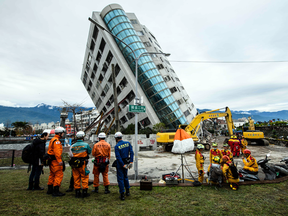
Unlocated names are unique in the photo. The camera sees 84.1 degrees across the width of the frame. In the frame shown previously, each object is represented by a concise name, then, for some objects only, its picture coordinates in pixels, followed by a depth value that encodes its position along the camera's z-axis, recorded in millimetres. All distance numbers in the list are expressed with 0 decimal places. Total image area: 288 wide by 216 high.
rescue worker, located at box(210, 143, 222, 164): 5871
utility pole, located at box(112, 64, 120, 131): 19672
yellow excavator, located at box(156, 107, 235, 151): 16253
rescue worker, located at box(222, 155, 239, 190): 5155
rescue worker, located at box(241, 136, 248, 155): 12512
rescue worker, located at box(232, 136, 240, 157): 12316
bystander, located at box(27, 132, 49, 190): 5207
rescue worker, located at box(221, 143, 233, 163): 6133
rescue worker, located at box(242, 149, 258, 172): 5980
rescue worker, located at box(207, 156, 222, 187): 5277
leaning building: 29203
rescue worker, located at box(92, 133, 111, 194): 5009
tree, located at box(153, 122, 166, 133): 26406
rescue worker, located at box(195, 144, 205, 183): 5793
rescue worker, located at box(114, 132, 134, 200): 4712
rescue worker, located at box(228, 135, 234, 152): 12586
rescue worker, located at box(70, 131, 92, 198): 4599
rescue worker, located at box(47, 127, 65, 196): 4656
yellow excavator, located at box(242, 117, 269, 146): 18609
